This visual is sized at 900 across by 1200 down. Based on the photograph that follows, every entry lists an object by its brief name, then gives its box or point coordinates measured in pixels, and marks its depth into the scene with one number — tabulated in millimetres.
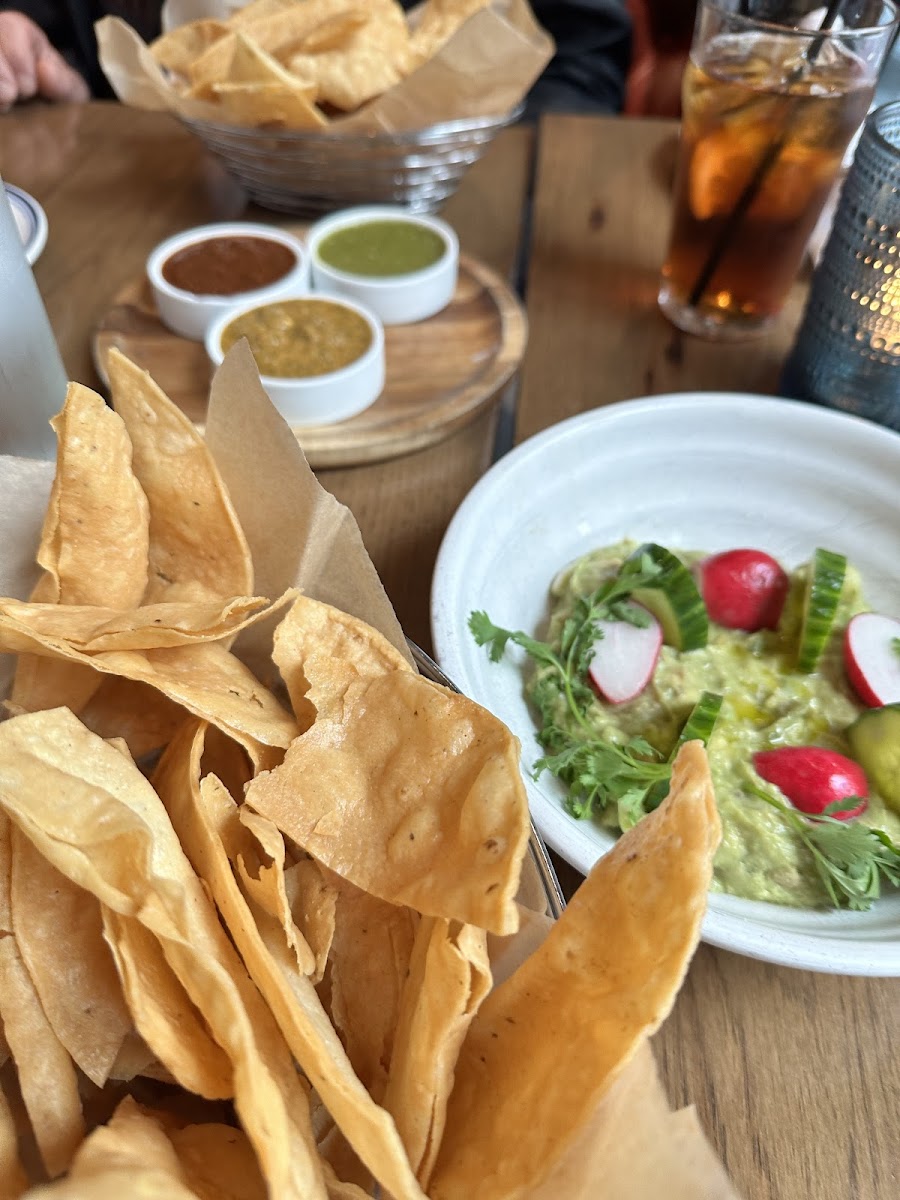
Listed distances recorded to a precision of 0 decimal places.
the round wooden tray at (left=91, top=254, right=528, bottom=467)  430
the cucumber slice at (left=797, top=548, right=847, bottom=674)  347
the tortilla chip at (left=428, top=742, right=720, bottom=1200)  187
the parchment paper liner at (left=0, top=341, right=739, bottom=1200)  279
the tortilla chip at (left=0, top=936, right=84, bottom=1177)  204
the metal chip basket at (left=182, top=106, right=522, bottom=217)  502
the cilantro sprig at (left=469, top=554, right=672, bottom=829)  301
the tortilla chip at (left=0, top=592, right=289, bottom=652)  236
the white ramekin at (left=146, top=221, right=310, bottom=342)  464
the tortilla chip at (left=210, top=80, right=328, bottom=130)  494
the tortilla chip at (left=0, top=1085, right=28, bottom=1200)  198
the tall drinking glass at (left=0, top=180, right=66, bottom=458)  309
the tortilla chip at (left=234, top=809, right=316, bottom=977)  211
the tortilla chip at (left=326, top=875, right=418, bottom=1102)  232
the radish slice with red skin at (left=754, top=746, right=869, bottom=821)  306
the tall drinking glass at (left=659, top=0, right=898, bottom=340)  407
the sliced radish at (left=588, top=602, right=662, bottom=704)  336
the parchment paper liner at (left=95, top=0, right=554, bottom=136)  504
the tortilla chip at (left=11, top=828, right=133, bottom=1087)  214
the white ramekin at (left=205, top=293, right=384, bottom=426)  421
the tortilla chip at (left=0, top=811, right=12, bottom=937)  229
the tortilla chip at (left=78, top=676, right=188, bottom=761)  275
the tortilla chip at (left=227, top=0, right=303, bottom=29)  558
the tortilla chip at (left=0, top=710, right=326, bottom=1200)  180
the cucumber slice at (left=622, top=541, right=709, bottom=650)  351
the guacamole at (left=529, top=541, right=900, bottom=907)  296
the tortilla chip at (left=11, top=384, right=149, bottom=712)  258
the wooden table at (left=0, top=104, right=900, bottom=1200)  260
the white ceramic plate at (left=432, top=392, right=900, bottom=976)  360
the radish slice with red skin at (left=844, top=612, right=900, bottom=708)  337
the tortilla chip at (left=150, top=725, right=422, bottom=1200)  180
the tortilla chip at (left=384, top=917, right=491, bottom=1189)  196
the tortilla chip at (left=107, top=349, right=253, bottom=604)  281
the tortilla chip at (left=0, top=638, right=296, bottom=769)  234
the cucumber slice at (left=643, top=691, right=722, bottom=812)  316
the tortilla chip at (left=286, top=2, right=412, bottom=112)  521
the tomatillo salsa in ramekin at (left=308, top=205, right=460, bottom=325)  484
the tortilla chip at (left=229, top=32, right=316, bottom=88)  493
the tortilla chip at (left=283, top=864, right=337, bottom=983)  221
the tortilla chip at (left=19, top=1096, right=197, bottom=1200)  159
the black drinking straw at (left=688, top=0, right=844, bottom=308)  400
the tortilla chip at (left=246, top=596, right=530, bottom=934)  211
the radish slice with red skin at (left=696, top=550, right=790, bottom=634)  366
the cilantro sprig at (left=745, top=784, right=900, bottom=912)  286
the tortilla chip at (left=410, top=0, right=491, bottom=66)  570
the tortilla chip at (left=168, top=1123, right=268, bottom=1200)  196
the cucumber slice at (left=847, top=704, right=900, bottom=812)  312
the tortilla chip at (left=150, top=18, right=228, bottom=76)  551
